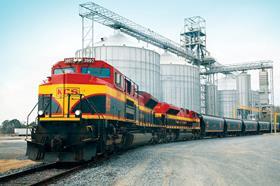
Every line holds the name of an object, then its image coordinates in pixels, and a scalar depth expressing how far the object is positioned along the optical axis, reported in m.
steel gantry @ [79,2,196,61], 40.56
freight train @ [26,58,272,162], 10.66
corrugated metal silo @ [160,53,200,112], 57.22
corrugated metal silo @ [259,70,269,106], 60.09
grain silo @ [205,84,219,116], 65.81
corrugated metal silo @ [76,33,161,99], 42.75
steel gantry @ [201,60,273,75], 58.23
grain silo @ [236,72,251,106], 79.25
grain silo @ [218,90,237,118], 83.50
